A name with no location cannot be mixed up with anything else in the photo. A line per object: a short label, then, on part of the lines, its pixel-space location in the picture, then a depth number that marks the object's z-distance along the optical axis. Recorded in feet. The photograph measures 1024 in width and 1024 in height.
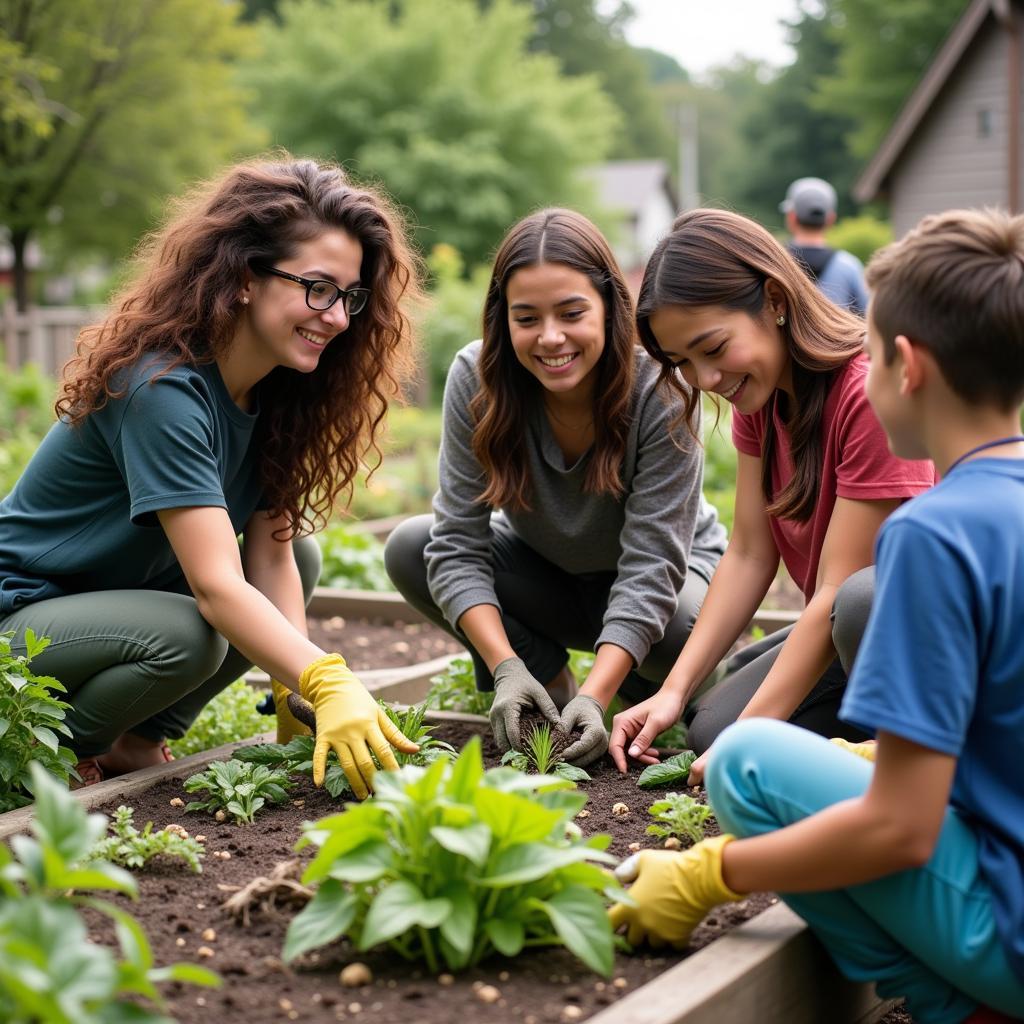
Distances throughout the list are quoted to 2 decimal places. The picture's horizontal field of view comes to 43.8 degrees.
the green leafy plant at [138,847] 7.72
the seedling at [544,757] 9.65
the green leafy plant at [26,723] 8.48
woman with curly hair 9.21
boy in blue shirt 5.65
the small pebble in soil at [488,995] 6.14
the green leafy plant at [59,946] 4.50
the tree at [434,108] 94.07
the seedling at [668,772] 9.76
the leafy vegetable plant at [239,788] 9.05
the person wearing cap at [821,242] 23.32
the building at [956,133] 60.95
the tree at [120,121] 64.28
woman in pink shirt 9.27
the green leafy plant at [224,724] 11.79
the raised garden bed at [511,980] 6.03
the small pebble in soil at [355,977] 6.33
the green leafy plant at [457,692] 12.50
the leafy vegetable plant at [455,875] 6.15
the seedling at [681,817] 8.20
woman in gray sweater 10.48
